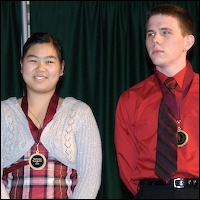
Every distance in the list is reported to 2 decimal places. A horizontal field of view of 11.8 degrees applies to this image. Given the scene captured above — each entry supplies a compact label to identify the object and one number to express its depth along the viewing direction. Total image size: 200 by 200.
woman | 4.93
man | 5.20
